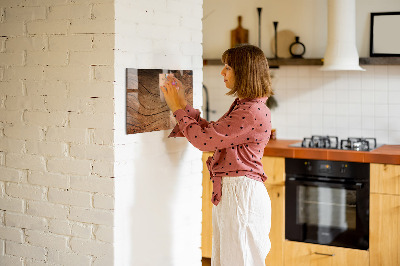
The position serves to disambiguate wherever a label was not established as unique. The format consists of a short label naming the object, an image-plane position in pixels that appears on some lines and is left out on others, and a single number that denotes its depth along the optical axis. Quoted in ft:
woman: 8.68
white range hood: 13.94
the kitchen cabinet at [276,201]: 13.71
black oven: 12.93
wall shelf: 14.12
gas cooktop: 13.48
